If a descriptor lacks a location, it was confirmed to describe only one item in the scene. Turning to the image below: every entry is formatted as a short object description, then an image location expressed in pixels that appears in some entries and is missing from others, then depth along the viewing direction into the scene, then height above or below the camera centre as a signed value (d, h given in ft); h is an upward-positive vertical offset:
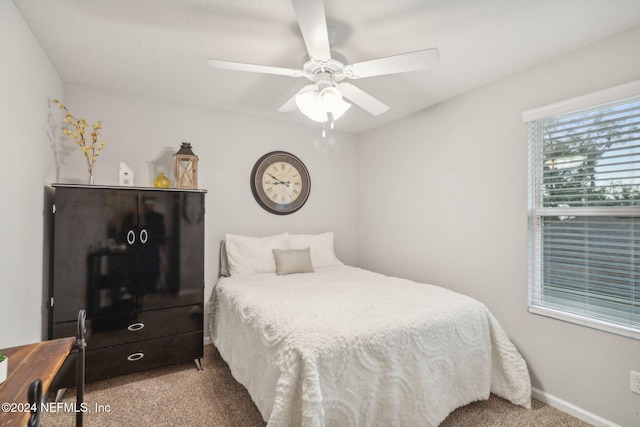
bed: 4.90 -2.63
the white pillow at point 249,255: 9.84 -1.41
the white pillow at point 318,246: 11.13 -1.22
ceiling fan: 5.00 +2.77
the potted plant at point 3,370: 3.14 -1.70
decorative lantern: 9.00 +1.33
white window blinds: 6.00 +0.17
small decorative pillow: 10.00 -1.61
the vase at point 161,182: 8.86 +0.86
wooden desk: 2.67 -1.81
